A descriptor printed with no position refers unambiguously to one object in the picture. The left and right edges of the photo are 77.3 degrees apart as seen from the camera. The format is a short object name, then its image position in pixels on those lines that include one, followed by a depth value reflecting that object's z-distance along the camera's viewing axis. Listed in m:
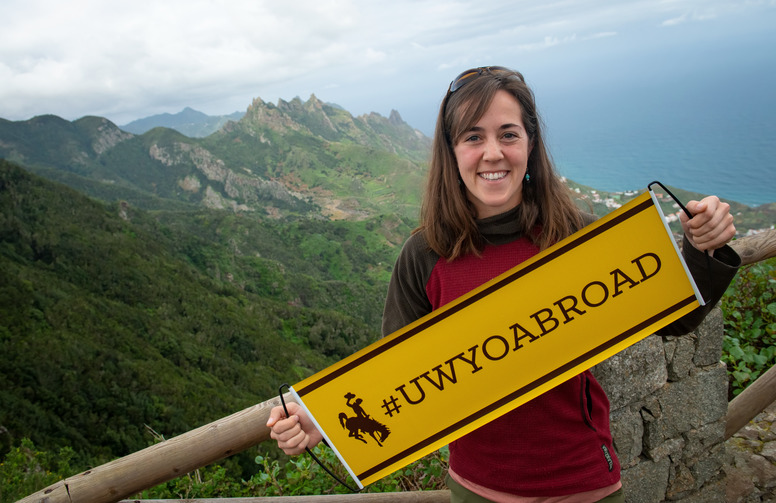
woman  1.39
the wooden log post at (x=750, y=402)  2.54
